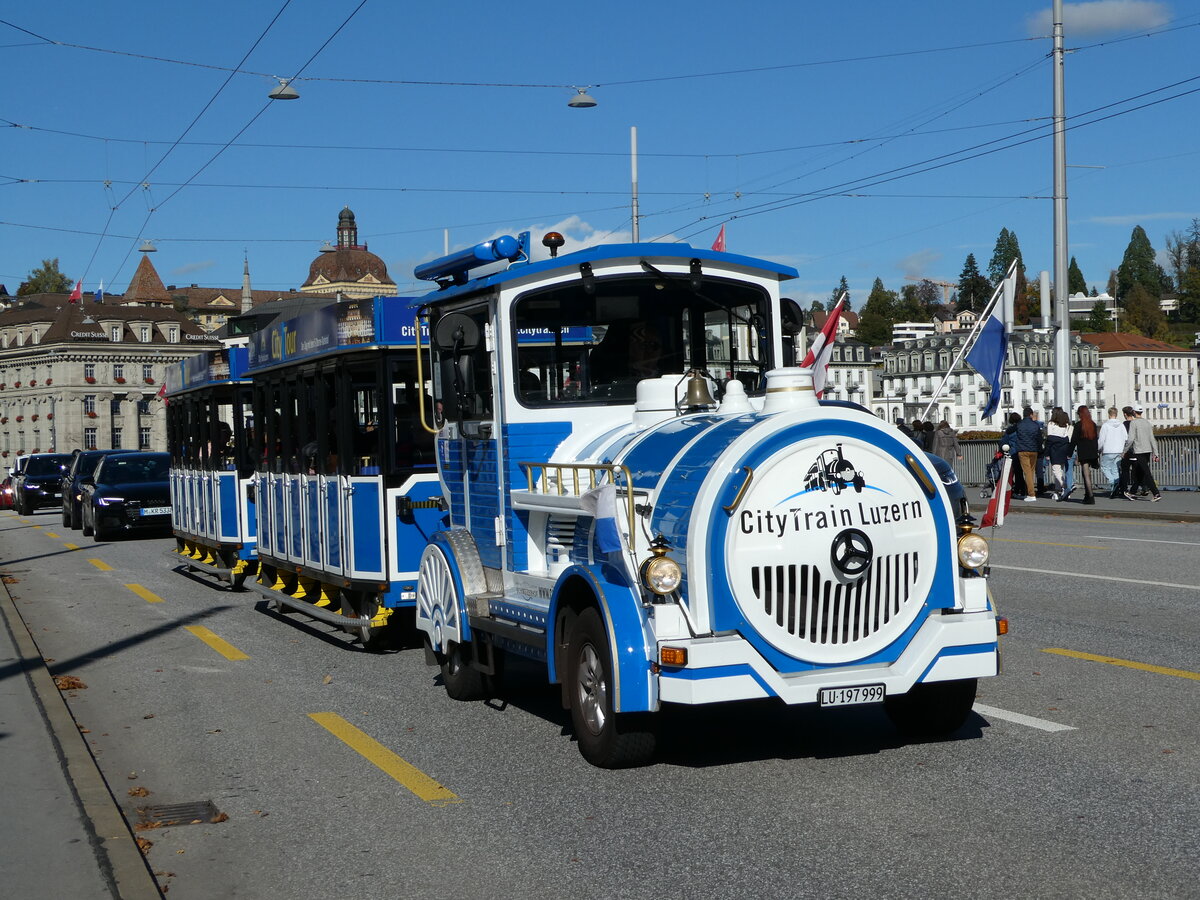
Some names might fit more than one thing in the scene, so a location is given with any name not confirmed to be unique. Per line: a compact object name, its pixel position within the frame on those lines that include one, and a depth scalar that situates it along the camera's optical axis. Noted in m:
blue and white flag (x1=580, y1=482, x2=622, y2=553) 7.04
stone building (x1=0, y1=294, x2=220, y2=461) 137.88
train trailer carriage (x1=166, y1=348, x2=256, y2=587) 17.22
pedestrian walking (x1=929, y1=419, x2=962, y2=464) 30.13
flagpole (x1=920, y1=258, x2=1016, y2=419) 10.11
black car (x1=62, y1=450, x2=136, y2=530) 33.88
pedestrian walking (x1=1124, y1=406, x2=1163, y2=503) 27.69
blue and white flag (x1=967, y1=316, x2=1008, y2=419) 21.23
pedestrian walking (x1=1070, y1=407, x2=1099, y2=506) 27.80
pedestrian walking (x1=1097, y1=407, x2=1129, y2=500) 28.48
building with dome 180.62
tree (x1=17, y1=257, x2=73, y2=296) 175.62
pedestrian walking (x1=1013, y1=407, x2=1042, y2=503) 29.06
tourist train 6.68
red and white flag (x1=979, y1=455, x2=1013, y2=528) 7.76
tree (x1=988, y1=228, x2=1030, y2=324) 182.04
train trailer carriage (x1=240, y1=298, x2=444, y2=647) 11.71
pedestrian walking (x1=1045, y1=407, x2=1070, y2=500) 29.39
